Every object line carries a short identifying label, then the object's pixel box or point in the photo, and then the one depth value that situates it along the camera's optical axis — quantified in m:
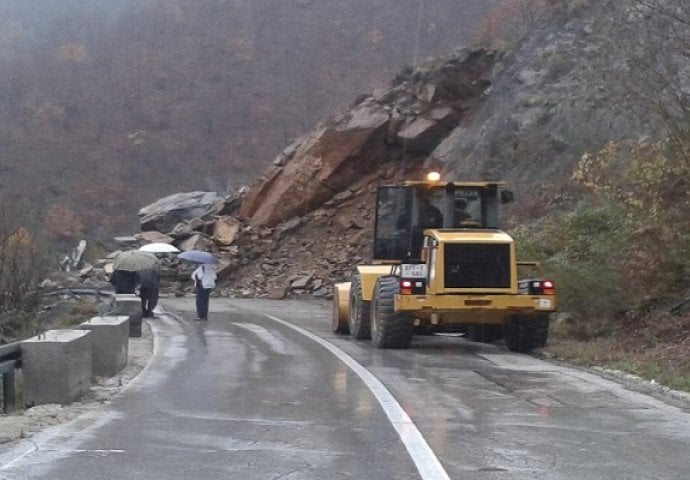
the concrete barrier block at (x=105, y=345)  13.35
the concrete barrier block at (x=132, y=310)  19.45
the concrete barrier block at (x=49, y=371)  11.09
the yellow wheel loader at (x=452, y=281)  17.19
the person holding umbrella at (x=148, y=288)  24.97
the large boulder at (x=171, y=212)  46.56
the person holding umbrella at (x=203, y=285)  24.41
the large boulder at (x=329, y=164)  40.91
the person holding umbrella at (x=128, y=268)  24.73
